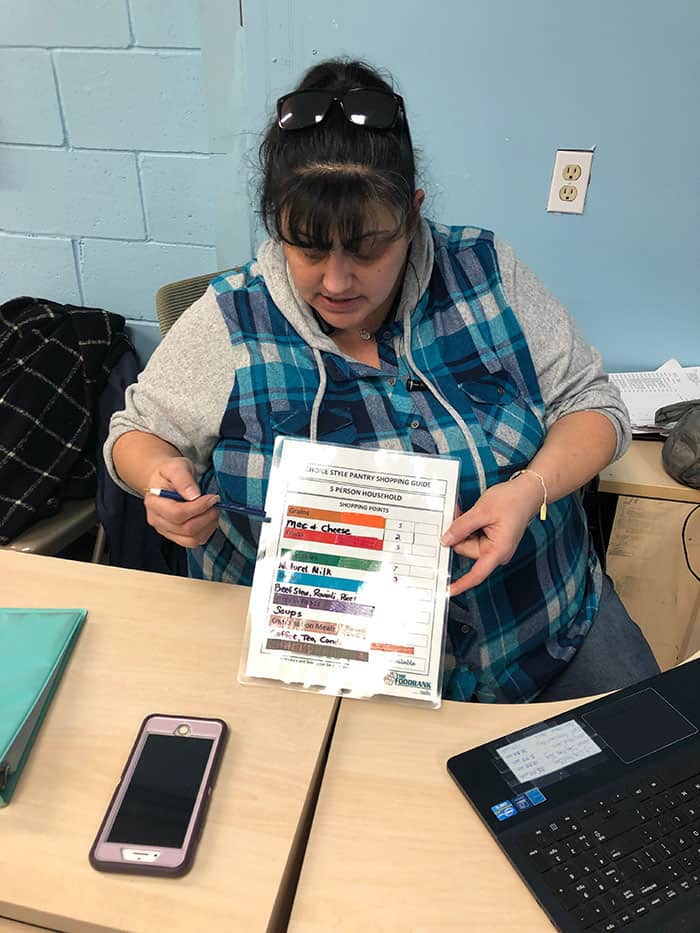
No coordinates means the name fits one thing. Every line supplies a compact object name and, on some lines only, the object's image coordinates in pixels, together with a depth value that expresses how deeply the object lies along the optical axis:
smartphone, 0.62
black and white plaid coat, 1.43
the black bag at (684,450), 1.35
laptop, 0.59
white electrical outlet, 1.57
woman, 0.88
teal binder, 0.69
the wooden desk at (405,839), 0.59
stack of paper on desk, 1.60
